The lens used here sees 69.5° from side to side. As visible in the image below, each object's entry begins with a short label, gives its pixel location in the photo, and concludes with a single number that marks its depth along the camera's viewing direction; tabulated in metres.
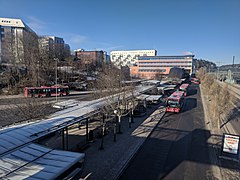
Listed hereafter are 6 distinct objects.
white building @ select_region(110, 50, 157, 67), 139.00
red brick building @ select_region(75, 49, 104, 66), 97.25
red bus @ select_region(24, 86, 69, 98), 32.62
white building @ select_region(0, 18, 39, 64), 44.22
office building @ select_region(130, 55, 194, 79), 94.43
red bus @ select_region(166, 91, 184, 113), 22.70
